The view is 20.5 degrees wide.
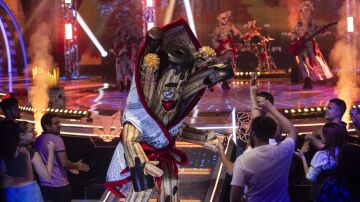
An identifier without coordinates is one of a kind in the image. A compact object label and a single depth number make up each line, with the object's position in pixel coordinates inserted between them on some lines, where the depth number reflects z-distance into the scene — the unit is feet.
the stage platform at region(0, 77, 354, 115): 55.49
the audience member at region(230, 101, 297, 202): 20.25
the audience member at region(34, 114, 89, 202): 27.60
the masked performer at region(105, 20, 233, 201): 21.63
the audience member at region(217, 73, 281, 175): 25.69
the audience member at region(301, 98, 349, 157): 23.90
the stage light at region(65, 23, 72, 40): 89.57
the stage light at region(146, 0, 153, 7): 78.57
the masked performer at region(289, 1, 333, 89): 69.58
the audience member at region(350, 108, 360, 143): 29.70
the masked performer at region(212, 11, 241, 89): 79.80
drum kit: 97.64
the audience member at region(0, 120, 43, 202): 22.21
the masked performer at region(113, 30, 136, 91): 72.01
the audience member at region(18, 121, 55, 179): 24.51
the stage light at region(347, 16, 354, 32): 95.25
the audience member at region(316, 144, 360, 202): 16.66
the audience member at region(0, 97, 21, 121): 31.29
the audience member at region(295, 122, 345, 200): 23.13
